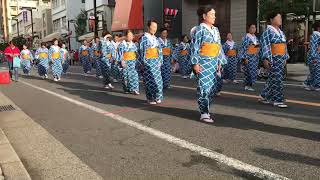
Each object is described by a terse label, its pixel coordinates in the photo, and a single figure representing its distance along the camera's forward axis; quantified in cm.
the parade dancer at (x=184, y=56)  1814
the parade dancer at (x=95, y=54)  1973
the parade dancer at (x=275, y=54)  832
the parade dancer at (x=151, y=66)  947
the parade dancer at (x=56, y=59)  1880
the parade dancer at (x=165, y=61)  1289
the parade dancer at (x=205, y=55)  702
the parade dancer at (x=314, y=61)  1141
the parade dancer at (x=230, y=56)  1434
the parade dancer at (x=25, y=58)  2296
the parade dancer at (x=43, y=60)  2091
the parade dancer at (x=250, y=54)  1175
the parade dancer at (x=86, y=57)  2286
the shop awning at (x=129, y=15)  3369
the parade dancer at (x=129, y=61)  1157
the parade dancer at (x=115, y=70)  1434
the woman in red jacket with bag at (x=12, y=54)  1906
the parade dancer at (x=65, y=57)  2056
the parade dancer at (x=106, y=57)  1427
